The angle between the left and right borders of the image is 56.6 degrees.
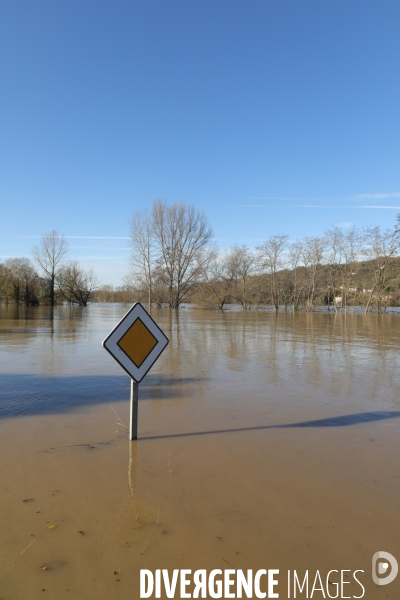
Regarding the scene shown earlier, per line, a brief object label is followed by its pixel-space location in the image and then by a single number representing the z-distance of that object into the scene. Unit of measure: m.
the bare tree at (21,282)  56.50
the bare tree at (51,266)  54.14
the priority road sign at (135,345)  3.36
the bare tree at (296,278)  45.88
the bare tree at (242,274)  48.38
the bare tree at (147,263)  43.38
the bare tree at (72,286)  62.19
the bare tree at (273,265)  46.38
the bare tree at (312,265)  44.06
